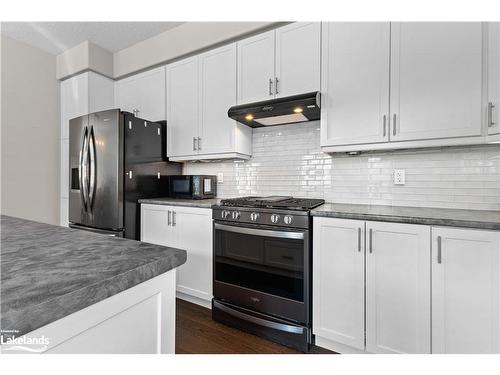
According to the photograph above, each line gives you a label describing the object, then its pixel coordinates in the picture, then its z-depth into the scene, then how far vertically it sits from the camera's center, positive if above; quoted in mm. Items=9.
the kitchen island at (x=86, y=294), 424 -205
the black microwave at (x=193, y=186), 2723 -19
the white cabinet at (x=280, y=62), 2117 +1056
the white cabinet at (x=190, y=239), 2291 -509
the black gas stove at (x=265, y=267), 1792 -619
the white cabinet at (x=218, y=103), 2525 +814
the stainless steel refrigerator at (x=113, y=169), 2535 +157
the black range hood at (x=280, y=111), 2004 +610
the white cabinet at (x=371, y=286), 1479 -620
